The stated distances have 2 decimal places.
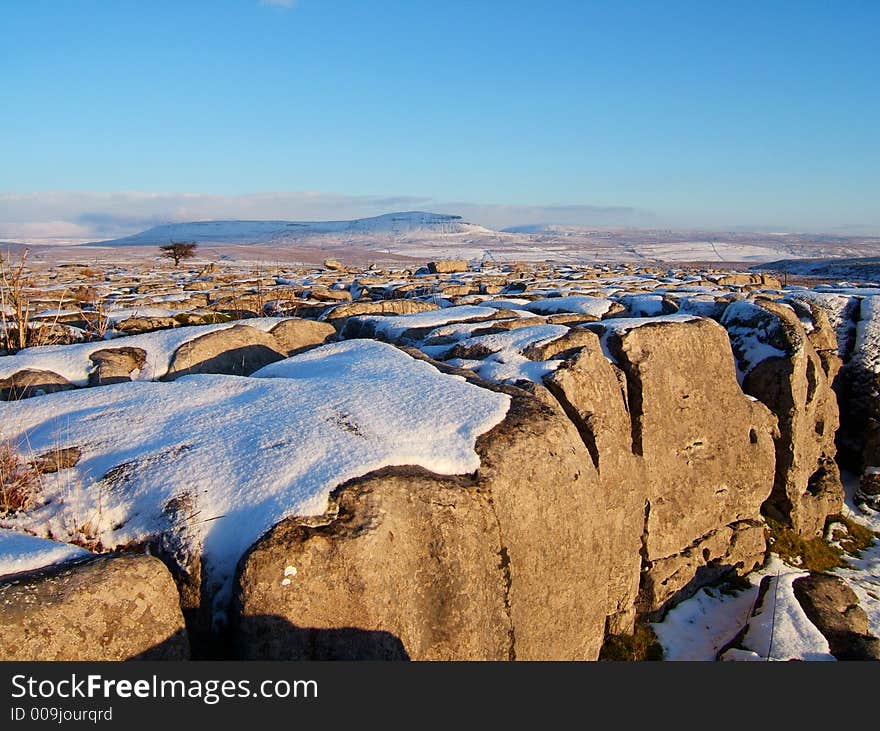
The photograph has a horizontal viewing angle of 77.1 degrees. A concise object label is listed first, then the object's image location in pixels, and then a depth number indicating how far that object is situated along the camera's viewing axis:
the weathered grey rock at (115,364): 11.54
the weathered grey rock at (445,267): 73.12
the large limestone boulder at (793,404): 18.44
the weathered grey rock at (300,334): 14.61
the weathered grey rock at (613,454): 10.85
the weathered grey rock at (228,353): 12.65
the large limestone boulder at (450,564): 5.52
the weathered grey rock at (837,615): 12.20
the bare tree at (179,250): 92.31
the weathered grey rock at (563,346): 11.97
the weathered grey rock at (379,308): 18.62
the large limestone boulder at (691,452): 13.66
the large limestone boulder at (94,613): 4.55
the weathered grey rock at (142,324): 20.09
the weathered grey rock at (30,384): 10.32
